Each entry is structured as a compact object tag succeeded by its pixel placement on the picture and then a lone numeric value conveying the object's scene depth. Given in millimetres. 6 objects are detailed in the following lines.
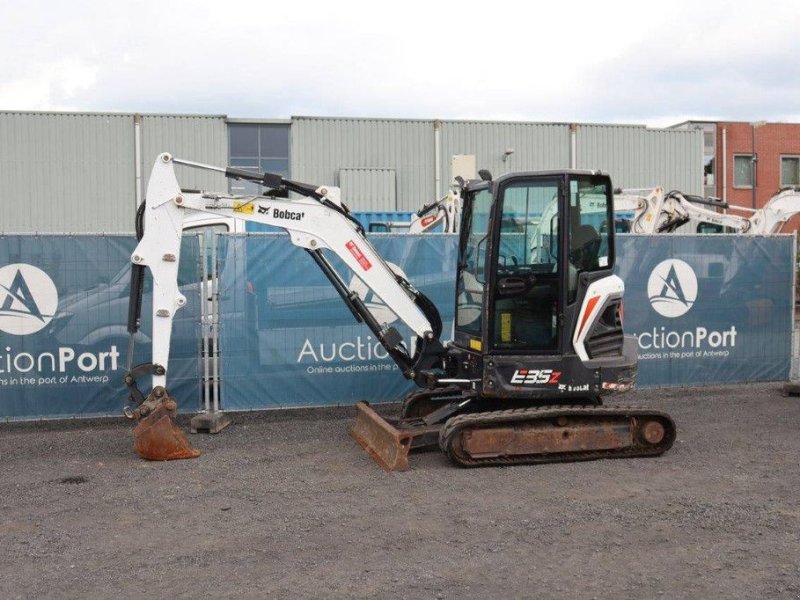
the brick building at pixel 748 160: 38062
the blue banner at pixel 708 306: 11453
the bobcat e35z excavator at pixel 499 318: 7703
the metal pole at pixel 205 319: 9922
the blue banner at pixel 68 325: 9734
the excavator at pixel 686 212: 15586
